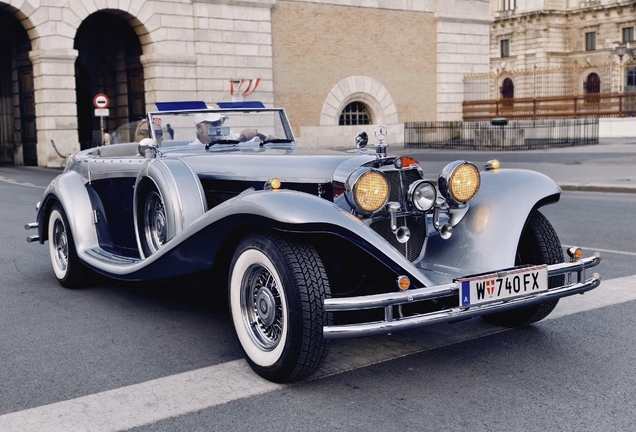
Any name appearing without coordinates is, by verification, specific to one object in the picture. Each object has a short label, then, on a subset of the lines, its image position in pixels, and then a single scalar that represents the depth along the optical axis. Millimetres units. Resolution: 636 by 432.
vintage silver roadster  3734
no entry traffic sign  25109
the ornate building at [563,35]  60500
